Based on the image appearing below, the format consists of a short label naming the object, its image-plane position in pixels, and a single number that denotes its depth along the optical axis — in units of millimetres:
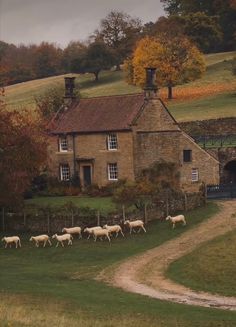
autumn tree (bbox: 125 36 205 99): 102500
